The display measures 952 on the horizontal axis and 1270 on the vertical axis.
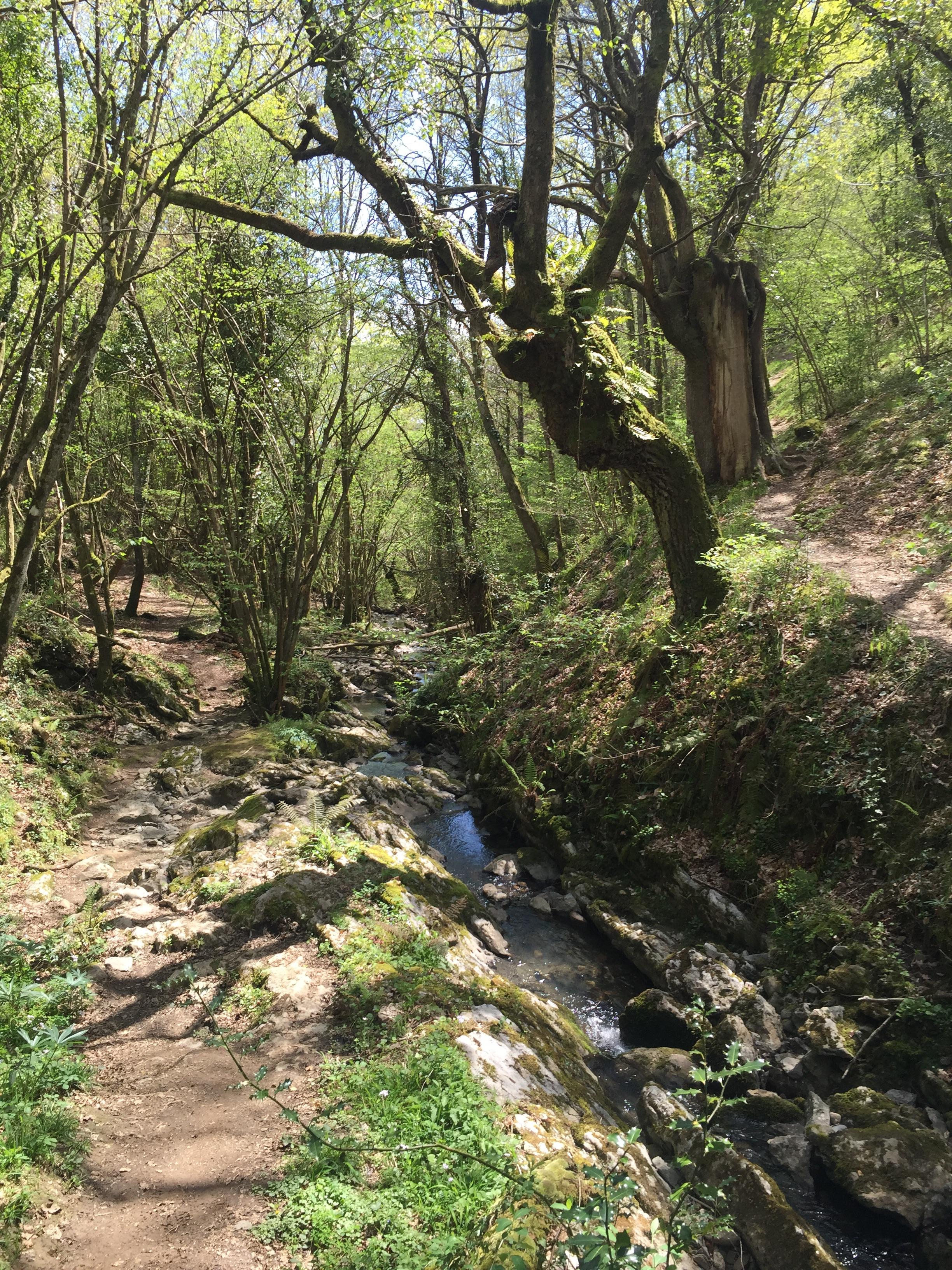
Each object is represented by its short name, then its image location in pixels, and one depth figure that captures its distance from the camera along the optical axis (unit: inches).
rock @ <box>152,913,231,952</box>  167.9
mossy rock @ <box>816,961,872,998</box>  168.1
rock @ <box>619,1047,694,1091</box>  168.9
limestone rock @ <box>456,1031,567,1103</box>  126.1
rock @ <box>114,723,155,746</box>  330.0
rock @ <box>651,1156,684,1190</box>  135.9
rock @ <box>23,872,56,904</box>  183.3
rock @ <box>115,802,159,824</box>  260.8
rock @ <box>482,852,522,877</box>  280.2
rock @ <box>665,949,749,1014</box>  183.8
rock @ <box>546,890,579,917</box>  247.6
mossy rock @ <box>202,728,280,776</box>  313.0
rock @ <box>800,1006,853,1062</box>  159.3
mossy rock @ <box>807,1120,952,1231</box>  126.6
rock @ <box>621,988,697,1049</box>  184.5
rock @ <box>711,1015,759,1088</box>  165.6
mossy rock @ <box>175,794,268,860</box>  222.1
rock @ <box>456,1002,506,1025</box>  142.9
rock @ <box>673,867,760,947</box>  205.3
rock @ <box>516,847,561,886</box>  274.7
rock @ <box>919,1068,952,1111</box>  142.6
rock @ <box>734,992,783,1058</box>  167.9
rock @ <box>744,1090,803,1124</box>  153.6
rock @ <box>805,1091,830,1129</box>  145.4
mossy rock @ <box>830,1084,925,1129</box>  140.6
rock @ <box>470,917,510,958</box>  220.1
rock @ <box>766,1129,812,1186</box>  140.3
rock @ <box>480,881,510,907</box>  259.4
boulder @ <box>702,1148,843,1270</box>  114.4
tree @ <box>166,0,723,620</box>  235.0
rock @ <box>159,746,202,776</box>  306.5
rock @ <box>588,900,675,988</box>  207.9
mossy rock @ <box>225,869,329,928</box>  179.0
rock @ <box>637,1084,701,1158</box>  141.4
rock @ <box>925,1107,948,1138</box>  138.3
